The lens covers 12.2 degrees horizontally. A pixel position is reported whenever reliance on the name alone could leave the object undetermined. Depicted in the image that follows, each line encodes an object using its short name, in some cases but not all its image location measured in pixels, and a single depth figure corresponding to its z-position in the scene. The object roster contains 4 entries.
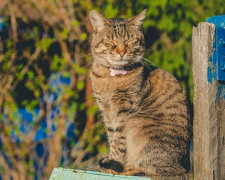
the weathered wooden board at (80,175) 2.52
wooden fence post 2.45
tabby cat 2.69
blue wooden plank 2.46
